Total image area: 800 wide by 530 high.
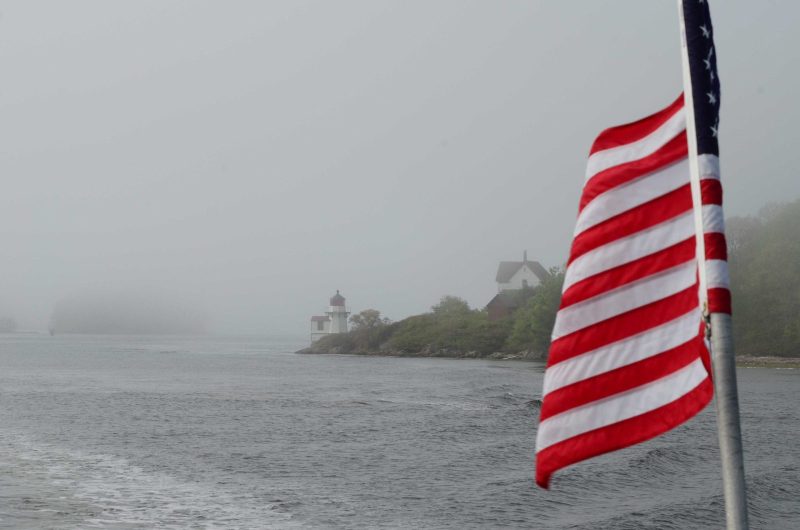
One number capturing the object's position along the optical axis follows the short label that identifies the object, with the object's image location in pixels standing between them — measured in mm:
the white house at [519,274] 174250
